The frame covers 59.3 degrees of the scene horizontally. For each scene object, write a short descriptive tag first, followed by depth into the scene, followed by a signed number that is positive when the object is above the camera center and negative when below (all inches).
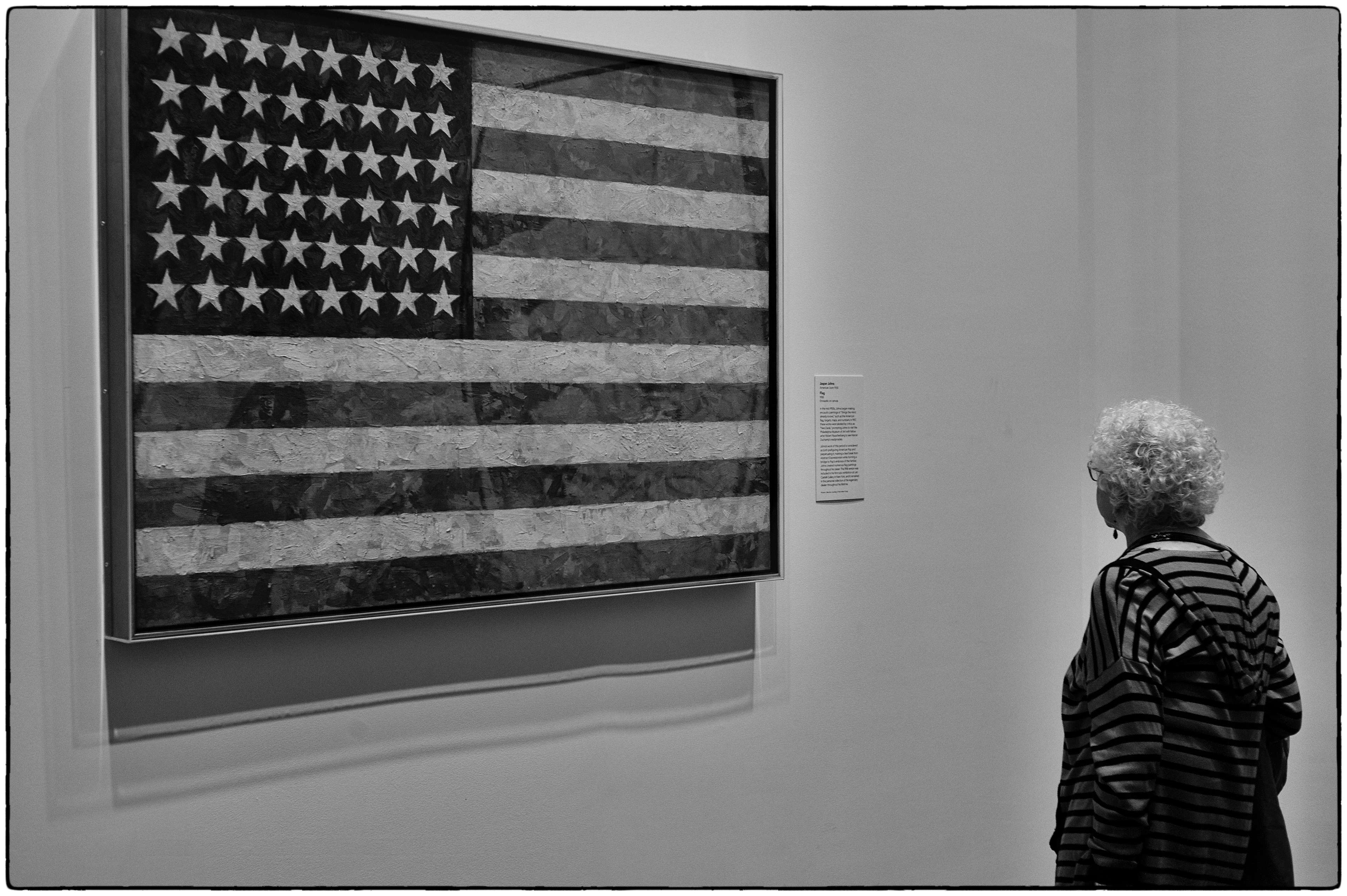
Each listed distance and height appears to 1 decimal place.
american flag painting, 79.4 +7.6
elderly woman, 79.3 -21.0
